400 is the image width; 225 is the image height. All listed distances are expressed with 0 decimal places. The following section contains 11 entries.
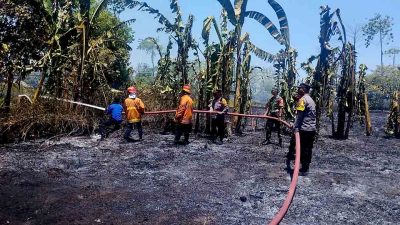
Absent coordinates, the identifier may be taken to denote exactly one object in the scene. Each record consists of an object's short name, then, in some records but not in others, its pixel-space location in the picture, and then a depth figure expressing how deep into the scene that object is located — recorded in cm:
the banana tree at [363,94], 1351
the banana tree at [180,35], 1217
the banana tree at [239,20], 1220
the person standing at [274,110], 1036
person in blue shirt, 1020
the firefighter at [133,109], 978
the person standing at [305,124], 704
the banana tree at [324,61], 1114
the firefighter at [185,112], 951
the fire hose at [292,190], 359
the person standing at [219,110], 1049
